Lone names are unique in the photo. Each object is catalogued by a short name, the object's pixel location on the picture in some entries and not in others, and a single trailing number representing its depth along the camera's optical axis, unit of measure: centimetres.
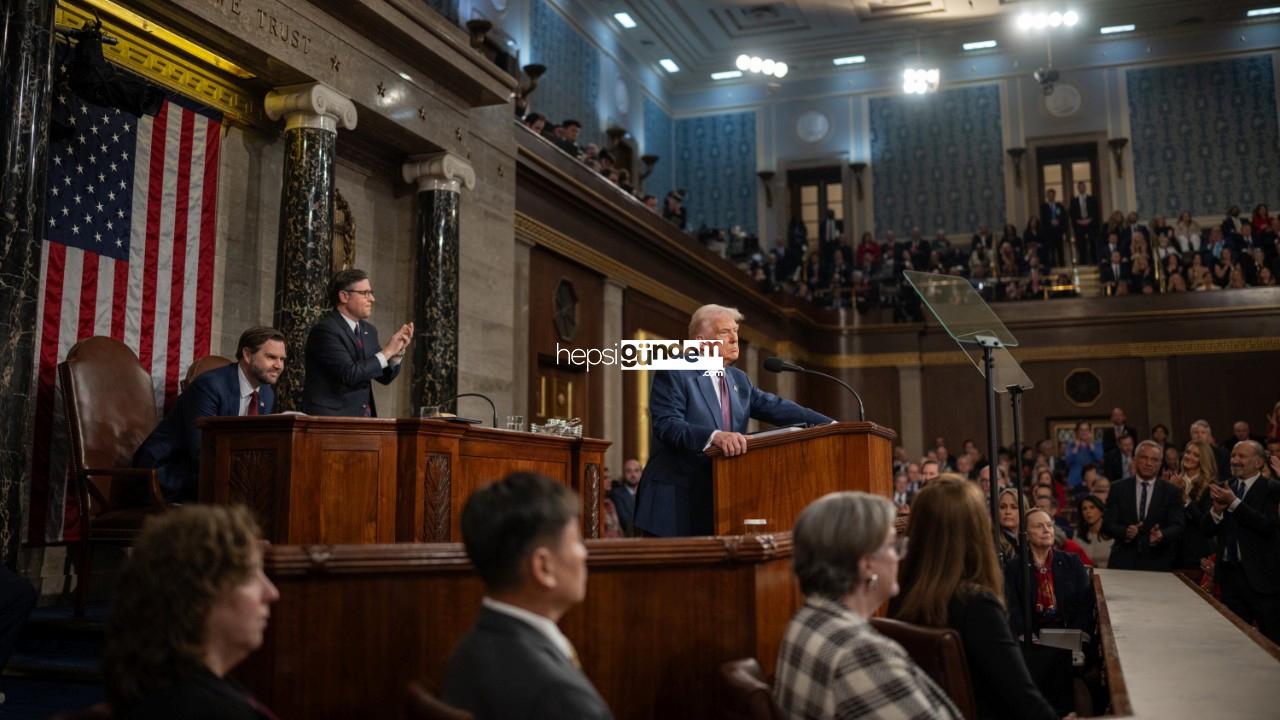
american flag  569
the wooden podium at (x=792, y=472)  382
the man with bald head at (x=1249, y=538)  575
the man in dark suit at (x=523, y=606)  168
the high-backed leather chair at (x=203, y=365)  615
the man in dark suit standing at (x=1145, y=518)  652
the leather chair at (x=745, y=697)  196
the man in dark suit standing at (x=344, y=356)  472
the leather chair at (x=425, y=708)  155
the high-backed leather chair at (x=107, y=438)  502
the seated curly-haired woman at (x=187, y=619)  171
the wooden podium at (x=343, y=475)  396
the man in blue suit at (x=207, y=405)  499
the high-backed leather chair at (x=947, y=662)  239
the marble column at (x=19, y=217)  476
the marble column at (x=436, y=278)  784
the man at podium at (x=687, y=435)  410
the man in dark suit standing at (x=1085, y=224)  1814
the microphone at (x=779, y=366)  412
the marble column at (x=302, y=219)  675
